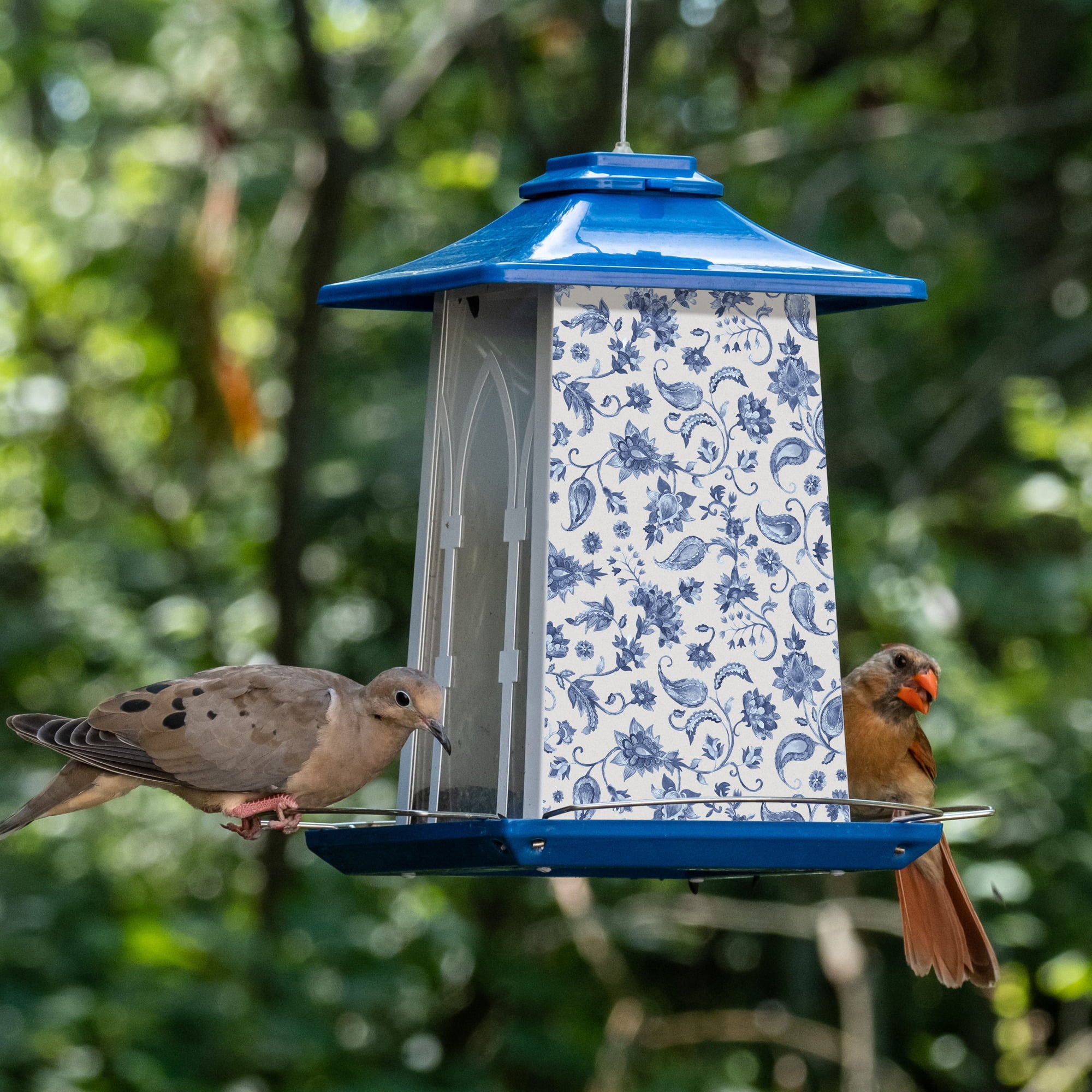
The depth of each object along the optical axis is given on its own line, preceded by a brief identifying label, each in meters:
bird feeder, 6.70
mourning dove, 7.16
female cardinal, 8.39
